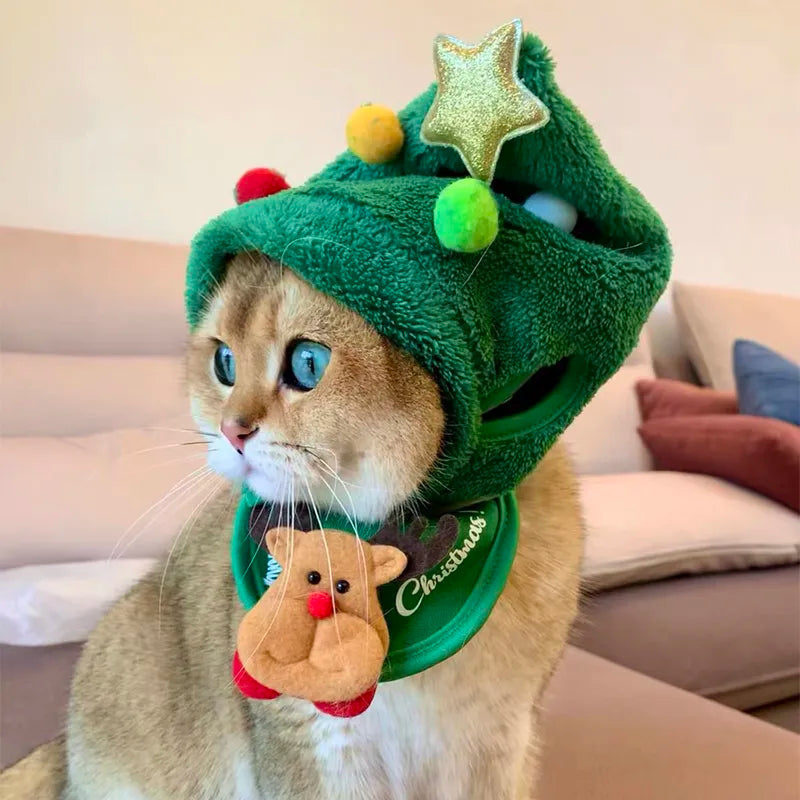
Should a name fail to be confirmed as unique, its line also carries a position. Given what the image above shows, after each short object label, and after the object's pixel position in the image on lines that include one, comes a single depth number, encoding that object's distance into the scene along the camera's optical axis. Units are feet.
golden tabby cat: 1.54
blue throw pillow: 5.84
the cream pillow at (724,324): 7.50
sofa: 2.70
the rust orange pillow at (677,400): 6.37
